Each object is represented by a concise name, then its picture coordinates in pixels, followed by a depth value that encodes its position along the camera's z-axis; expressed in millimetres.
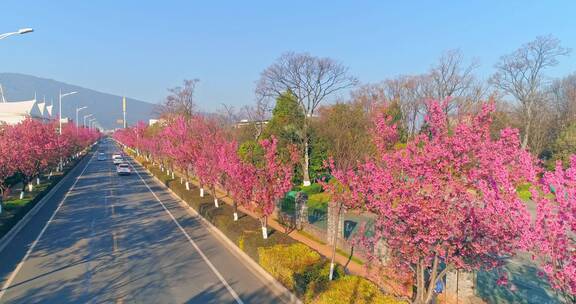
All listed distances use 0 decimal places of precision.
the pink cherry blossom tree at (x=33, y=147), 27750
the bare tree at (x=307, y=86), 40938
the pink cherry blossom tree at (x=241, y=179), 18031
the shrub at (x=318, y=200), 25947
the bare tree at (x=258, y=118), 48856
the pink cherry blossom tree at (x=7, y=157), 23475
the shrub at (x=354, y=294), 10188
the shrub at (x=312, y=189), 33488
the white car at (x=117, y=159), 57750
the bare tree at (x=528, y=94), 44906
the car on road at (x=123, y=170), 46519
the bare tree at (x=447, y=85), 46881
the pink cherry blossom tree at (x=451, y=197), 7328
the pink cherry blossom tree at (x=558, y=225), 6289
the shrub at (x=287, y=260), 12856
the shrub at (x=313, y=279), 11391
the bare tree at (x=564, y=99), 46259
